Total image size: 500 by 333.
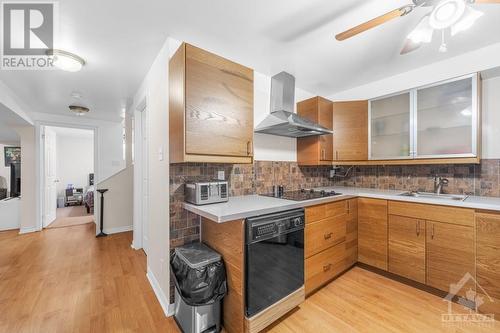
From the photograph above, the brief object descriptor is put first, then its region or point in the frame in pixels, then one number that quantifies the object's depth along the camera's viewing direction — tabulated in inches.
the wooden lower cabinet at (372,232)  88.0
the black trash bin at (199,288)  53.7
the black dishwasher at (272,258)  55.0
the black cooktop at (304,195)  80.6
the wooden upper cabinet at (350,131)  108.9
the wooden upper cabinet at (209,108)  58.2
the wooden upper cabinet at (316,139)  105.0
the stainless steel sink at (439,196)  80.3
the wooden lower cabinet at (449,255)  68.8
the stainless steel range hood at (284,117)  84.4
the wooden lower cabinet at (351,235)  89.9
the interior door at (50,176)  170.2
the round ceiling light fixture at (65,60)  74.1
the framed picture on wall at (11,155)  239.9
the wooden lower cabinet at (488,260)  64.2
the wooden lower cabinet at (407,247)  78.3
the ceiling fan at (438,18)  44.1
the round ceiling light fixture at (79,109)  131.7
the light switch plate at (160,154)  73.5
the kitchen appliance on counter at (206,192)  63.8
